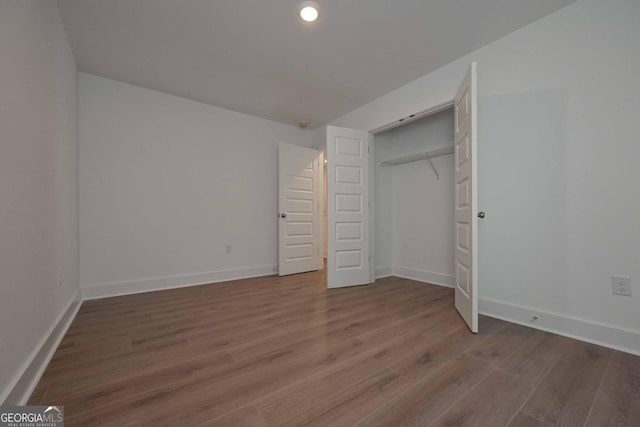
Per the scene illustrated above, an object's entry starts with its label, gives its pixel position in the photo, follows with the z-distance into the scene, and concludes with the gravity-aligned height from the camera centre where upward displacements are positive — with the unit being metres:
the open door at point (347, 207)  3.32 +0.05
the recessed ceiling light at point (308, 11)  1.92 +1.54
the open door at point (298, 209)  4.13 +0.03
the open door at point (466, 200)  1.95 +0.09
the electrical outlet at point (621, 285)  1.71 -0.51
